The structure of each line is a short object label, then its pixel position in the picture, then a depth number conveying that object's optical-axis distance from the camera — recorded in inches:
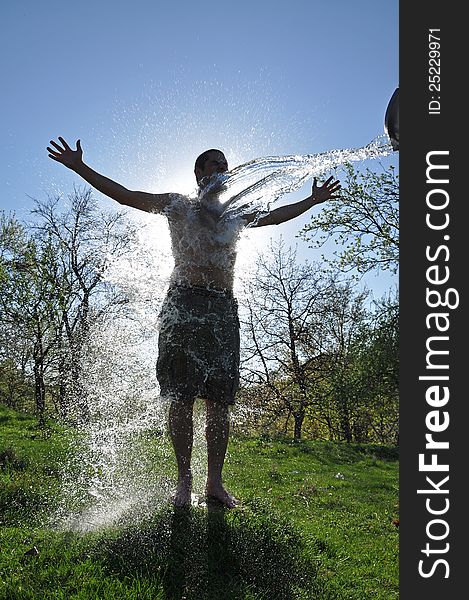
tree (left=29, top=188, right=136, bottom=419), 516.1
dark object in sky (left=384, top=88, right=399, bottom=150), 108.9
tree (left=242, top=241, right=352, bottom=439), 743.7
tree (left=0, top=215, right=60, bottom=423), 610.2
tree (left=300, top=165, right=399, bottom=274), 556.1
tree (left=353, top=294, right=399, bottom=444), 566.9
